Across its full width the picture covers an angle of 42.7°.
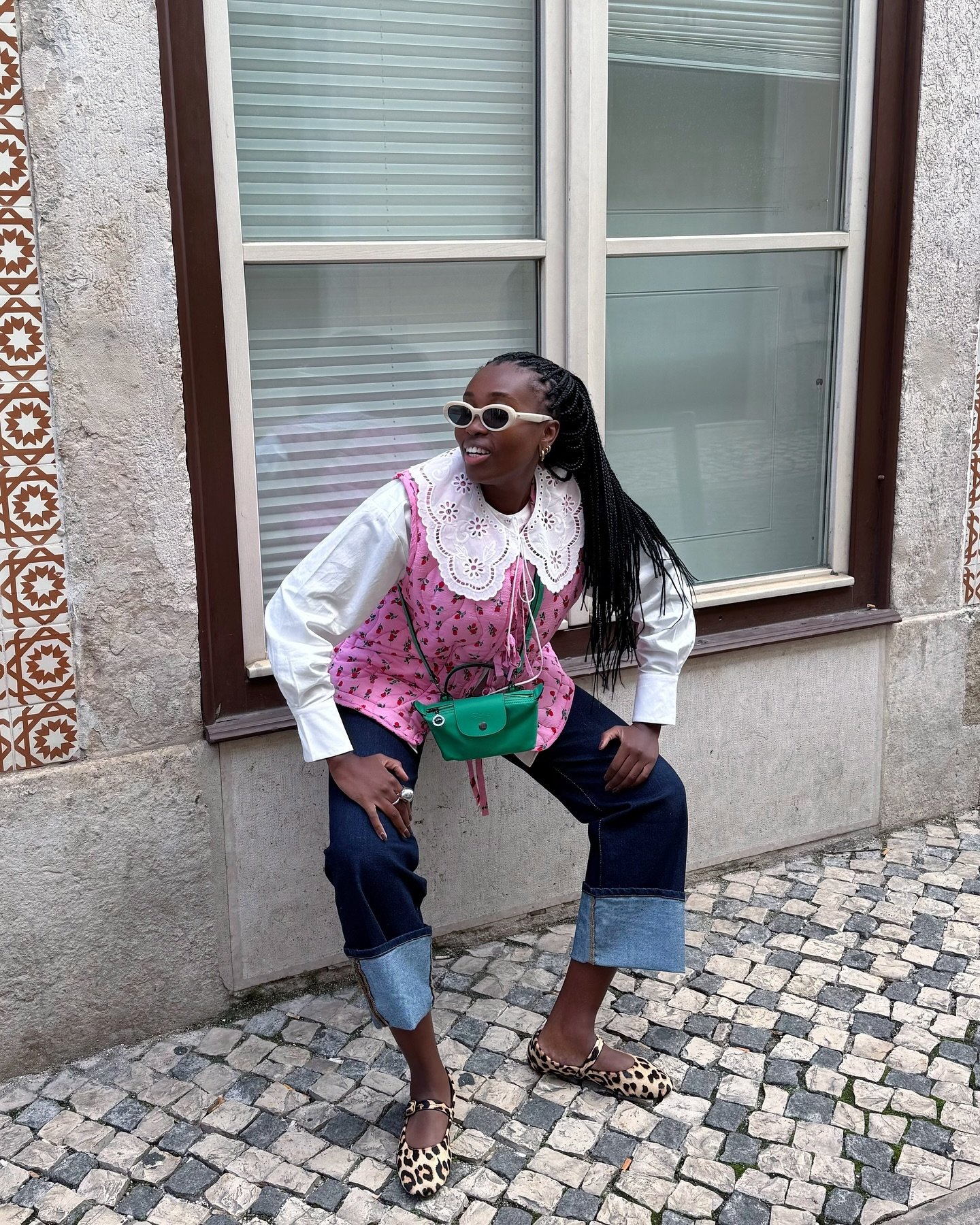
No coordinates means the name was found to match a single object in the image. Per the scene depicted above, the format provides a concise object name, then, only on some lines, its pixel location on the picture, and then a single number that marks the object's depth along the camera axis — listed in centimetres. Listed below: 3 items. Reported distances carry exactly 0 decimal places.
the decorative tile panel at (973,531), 407
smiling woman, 257
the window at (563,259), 298
